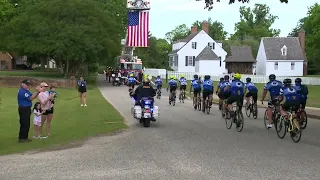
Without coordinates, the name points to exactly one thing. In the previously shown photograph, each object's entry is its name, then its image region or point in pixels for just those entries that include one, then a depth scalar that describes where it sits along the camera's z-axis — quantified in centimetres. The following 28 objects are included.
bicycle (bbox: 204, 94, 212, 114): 2255
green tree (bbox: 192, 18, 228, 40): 12718
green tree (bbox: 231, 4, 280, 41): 12062
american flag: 5791
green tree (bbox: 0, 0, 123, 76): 4684
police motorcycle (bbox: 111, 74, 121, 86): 5197
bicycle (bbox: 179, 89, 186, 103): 2955
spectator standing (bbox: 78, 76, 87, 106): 2628
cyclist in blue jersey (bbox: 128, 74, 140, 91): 3447
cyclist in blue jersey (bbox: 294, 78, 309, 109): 1522
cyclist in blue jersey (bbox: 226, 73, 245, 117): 1605
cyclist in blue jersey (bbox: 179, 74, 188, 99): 2760
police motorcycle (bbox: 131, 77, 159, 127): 1681
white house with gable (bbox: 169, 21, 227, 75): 7412
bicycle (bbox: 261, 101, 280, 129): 1487
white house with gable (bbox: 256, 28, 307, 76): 7650
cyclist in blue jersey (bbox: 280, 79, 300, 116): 1358
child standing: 1388
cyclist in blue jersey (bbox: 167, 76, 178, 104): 2710
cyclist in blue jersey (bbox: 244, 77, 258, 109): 1995
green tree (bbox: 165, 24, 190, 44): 12256
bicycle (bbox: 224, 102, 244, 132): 1573
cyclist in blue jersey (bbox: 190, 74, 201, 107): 2431
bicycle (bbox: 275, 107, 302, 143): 1317
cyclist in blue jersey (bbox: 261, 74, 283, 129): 1557
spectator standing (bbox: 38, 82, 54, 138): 1384
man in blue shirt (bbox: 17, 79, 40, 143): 1323
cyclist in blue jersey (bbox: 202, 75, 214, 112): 2212
